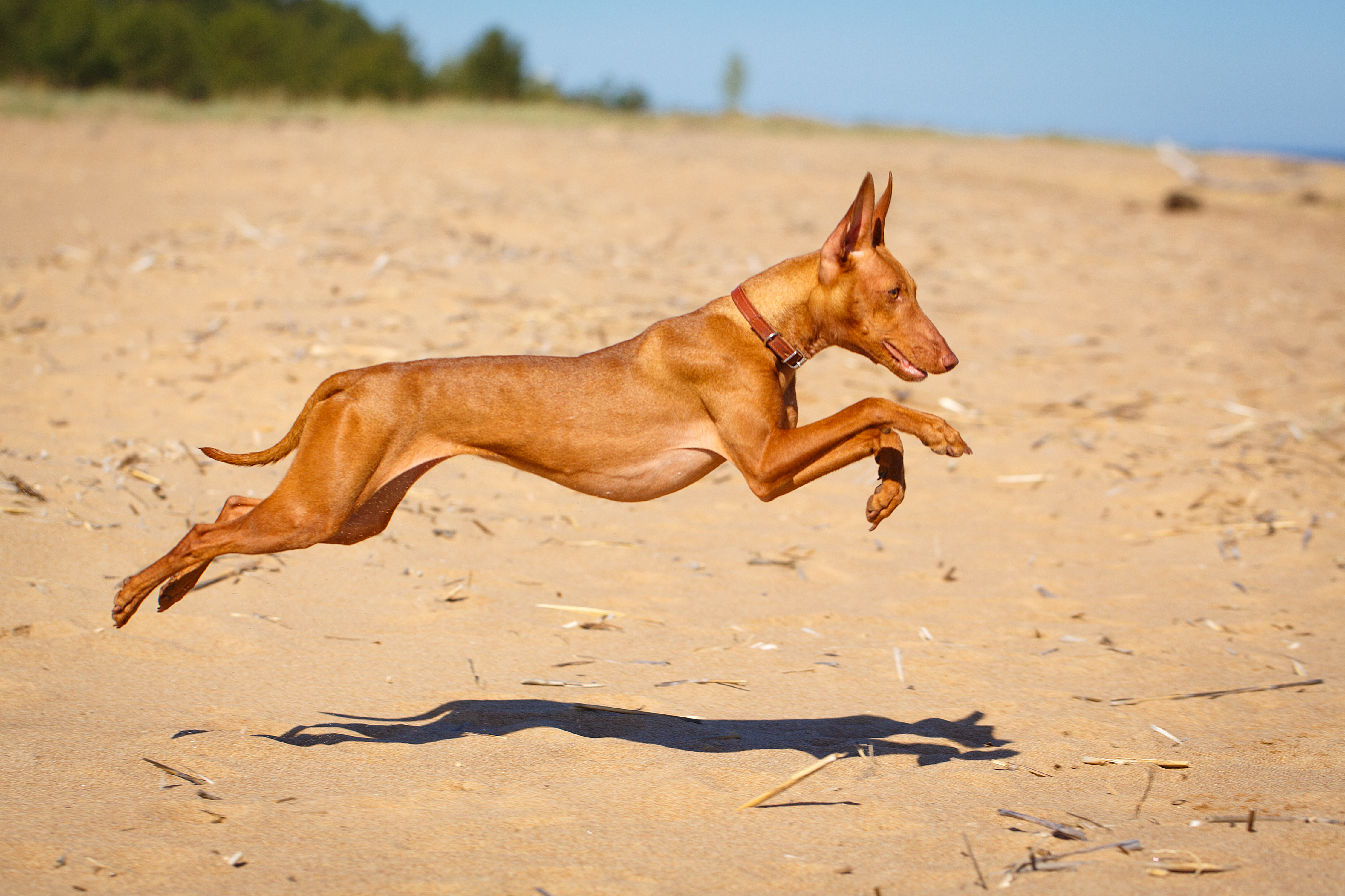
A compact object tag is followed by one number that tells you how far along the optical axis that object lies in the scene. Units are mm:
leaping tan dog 4570
